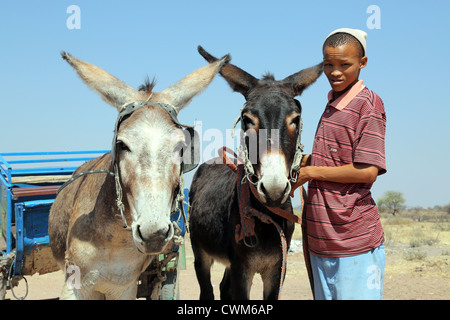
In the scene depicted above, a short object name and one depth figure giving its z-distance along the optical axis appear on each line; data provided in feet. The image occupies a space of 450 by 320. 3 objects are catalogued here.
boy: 9.17
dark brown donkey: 11.11
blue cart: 16.89
